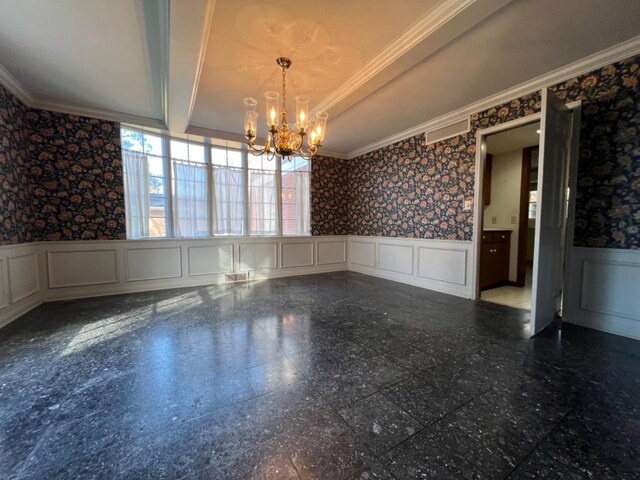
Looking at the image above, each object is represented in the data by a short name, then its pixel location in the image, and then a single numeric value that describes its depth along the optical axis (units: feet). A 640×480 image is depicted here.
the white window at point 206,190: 13.82
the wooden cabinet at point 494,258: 13.62
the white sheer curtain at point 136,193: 13.50
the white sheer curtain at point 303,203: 18.30
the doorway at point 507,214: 13.61
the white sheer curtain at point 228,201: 15.81
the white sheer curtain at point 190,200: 14.78
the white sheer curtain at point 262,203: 16.87
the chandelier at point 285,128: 7.80
